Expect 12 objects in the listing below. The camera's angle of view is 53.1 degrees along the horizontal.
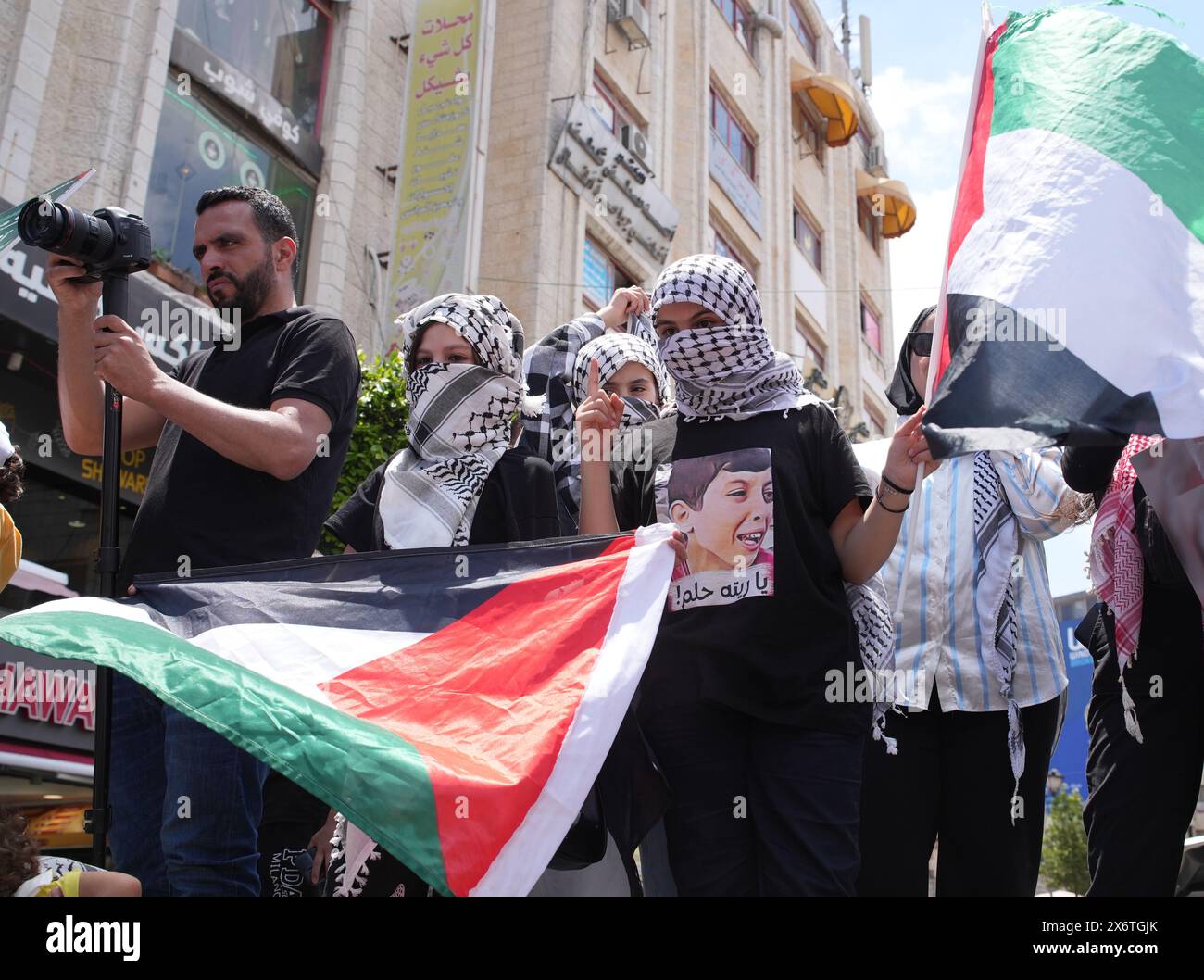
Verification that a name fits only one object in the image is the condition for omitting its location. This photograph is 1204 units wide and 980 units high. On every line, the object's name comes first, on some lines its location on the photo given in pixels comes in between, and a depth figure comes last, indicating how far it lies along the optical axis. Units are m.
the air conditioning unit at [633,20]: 19.27
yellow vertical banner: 13.28
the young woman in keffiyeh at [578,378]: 4.43
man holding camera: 2.84
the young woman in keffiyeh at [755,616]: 2.87
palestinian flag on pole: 2.67
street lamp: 23.73
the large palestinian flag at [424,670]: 2.32
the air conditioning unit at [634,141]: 18.78
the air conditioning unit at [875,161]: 33.12
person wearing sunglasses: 3.40
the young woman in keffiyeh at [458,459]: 3.50
